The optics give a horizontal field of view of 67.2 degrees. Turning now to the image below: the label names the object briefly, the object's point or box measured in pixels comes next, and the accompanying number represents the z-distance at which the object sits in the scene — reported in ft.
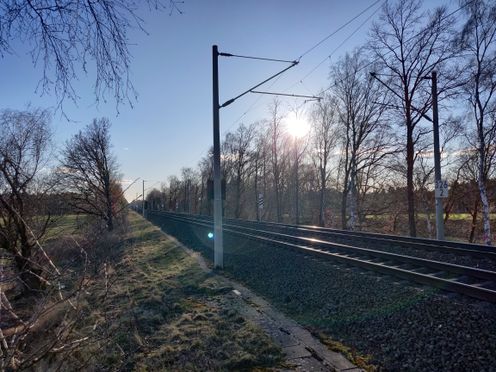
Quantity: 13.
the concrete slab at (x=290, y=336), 17.46
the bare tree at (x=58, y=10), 8.57
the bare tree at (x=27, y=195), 31.73
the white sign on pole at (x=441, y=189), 52.39
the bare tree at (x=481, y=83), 65.57
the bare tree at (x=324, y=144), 126.31
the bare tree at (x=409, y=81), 69.41
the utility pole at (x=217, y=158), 44.29
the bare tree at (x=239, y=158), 182.42
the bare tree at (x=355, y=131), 96.37
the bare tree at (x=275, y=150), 138.31
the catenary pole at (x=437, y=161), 50.92
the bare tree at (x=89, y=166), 117.50
